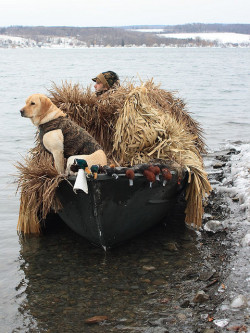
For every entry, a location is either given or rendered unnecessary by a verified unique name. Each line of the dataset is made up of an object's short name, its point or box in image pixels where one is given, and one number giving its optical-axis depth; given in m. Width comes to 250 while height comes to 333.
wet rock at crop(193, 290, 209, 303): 4.54
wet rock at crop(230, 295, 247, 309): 4.35
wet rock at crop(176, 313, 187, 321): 4.32
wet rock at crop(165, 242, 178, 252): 5.96
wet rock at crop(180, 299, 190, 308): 4.53
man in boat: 8.11
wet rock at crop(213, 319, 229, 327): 4.11
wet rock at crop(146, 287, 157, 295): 4.94
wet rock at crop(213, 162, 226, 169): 10.37
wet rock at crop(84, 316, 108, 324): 4.44
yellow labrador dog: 5.61
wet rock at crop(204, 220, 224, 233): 6.32
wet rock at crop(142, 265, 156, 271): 5.47
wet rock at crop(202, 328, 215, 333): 4.03
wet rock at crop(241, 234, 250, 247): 5.61
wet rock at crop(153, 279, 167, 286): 5.11
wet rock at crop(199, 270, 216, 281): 5.01
